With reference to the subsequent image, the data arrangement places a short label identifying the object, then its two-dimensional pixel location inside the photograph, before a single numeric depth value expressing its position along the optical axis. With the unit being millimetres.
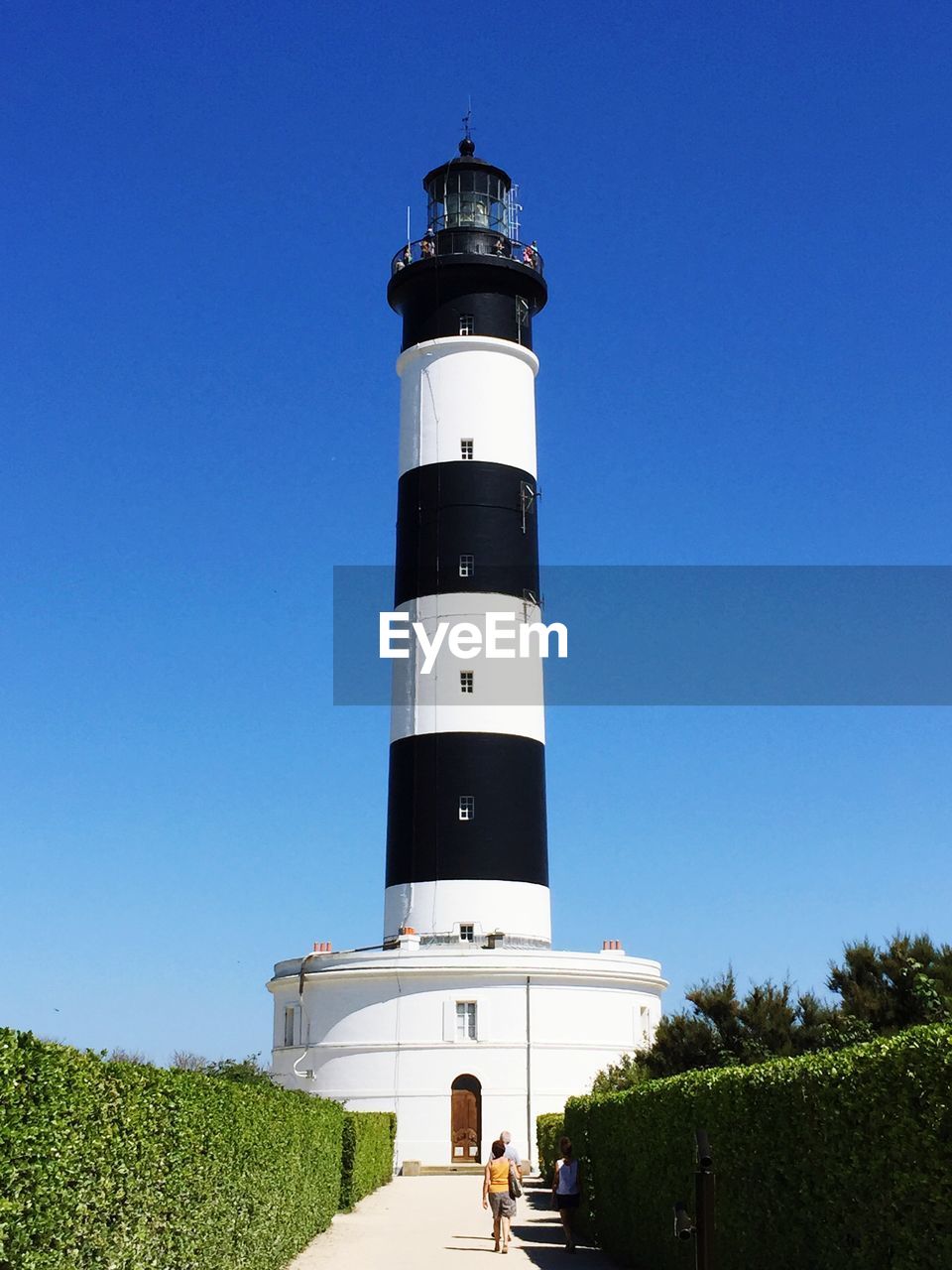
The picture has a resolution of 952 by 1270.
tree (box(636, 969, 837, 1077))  19703
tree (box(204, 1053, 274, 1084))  28844
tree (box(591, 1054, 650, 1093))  24859
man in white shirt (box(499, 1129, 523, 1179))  19703
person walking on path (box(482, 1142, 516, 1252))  17406
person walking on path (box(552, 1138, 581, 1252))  18438
